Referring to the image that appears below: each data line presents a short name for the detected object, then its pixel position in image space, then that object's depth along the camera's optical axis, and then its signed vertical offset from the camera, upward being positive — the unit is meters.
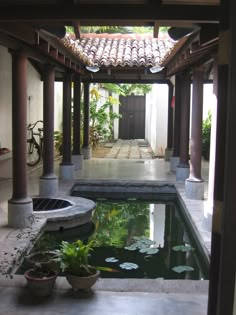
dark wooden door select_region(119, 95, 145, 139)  26.52 -0.03
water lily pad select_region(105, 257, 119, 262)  5.88 -1.88
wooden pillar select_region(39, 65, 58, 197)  8.55 -0.46
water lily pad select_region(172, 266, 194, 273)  5.56 -1.89
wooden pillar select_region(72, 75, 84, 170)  12.58 -0.09
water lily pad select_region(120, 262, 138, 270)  5.55 -1.86
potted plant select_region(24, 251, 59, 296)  4.02 -1.47
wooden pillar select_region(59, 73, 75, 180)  10.46 -0.41
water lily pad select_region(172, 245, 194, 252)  6.43 -1.89
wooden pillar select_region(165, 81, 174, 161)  14.63 -0.36
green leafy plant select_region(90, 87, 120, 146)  18.15 -0.04
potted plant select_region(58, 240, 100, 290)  4.08 -1.40
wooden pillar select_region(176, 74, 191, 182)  10.38 -0.32
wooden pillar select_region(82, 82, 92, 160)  14.91 -0.41
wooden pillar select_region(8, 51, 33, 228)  6.34 -0.43
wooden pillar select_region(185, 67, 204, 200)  8.64 -0.38
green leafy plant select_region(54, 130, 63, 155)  15.34 -0.84
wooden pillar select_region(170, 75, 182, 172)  11.95 -0.08
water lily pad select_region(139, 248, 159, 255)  6.23 -1.87
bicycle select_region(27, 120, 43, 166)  12.74 -0.90
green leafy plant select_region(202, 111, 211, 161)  15.04 -0.77
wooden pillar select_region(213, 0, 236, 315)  2.40 -0.45
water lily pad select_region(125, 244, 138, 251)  6.38 -1.87
